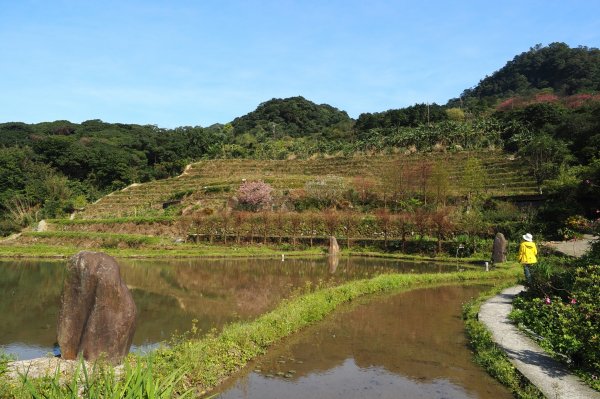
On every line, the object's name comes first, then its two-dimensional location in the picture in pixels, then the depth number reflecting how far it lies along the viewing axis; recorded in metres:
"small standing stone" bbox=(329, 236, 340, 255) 28.75
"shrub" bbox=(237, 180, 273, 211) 40.26
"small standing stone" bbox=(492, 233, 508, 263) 23.83
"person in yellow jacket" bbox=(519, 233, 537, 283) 14.12
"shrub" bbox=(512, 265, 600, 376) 7.43
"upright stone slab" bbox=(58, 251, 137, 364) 8.23
